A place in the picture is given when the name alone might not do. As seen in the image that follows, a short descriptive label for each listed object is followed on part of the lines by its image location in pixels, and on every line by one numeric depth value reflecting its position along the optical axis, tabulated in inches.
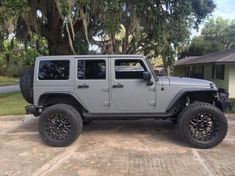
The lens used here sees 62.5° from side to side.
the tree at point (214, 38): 941.4
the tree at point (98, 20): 320.6
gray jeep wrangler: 166.8
